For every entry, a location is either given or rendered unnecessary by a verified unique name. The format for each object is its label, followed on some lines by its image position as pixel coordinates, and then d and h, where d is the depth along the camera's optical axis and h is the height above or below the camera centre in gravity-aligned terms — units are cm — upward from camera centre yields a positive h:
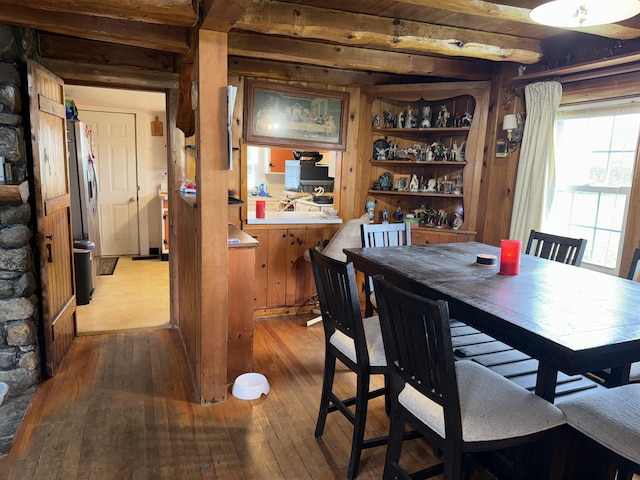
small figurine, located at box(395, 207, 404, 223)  421 -39
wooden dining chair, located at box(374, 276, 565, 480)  135 -74
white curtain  327 +14
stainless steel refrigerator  410 -43
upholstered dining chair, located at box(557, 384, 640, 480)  133 -75
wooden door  251 -30
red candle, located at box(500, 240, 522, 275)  214 -38
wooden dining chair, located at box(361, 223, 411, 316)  278 -43
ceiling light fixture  165 +65
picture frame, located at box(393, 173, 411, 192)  416 -7
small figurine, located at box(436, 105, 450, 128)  394 +51
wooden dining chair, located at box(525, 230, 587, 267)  257 -41
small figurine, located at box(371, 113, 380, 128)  402 +46
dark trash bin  407 -100
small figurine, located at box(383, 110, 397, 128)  405 +48
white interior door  585 -22
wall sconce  349 +38
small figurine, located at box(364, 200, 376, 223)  410 -31
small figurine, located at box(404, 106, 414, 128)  400 +50
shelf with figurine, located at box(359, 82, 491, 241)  380 +22
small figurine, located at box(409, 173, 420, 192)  411 -9
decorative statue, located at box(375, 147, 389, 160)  408 +19
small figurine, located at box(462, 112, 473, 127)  381 +49
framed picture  364 +45
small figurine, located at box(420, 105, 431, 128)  395 +51
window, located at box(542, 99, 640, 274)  298 +5
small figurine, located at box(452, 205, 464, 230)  393 -36
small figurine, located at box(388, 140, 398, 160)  410 +19
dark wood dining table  137 -47
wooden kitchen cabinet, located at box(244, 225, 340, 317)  378 -84
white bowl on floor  253 -124
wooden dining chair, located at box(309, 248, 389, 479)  181 -74
